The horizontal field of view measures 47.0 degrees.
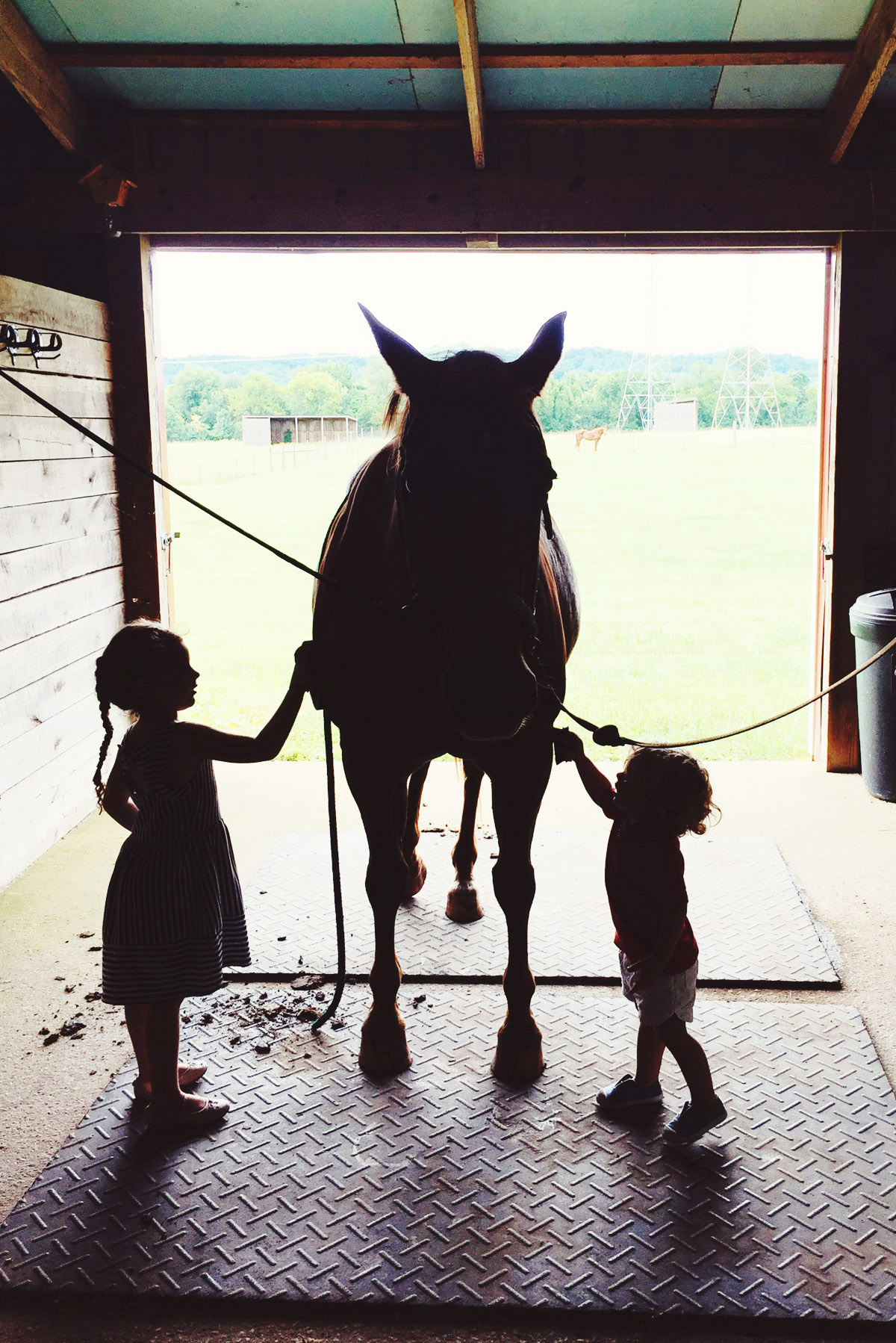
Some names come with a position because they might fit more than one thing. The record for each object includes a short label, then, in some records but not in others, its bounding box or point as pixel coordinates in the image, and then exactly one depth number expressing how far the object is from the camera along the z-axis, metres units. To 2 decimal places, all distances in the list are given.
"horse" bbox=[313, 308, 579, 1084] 1.94
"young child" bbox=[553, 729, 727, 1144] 2.06
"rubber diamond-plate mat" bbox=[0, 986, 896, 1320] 1.81
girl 2.13
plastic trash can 4.49
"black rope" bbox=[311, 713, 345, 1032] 2.55
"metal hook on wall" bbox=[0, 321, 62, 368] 3.72
